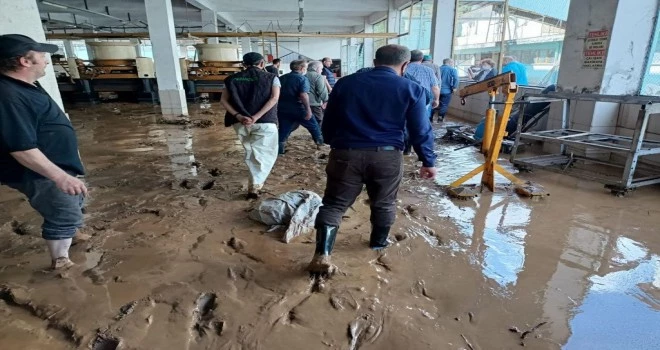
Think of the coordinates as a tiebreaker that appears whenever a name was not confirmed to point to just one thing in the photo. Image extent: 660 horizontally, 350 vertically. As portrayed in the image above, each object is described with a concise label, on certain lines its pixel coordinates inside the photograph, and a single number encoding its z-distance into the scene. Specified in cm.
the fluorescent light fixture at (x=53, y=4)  1271
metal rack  401
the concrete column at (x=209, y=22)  1559
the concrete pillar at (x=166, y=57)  982
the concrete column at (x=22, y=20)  411
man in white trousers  390
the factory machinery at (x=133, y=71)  1246
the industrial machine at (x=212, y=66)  1248
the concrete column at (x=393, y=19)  1541
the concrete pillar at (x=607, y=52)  486
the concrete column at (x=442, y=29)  1056
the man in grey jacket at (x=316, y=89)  628
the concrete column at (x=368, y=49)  1859
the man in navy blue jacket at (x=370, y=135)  240
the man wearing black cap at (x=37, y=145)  203
